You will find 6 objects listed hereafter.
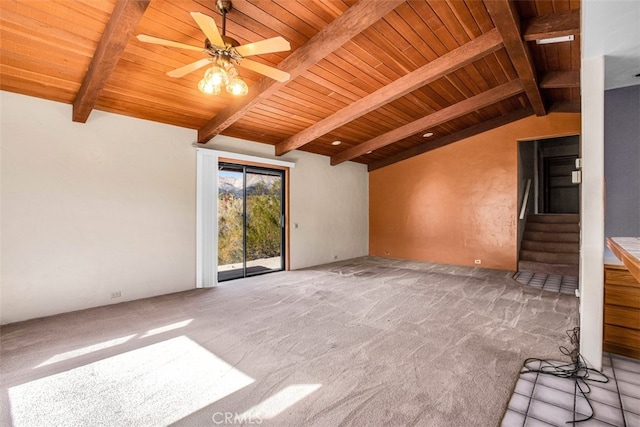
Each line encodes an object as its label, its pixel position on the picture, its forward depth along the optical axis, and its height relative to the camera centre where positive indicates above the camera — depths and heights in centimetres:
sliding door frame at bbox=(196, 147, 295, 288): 473 -4
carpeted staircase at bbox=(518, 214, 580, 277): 554 -65
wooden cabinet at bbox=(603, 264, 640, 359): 226 -80
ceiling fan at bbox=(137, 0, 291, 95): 222 +137
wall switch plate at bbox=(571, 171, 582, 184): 268 +38
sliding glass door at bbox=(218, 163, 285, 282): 541 -14
